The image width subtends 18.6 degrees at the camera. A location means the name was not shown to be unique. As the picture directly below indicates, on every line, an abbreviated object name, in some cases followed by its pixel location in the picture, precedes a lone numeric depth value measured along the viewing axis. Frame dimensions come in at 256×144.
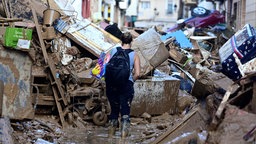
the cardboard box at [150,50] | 14.80
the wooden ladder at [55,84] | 13.38
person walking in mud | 11.38
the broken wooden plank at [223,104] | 7.37
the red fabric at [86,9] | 30.98
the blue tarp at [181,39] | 22.93
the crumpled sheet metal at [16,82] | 11.37
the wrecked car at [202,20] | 35.12
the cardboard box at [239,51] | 10.95
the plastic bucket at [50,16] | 15.18
